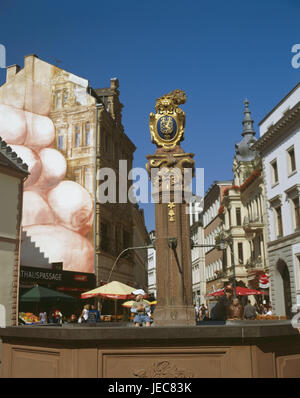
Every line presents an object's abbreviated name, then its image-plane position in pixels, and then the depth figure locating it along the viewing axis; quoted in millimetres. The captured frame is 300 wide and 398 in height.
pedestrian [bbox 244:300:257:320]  13891
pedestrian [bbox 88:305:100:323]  14711
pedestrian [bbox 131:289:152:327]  11637
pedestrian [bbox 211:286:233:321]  11414
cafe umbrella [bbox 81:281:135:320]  19469
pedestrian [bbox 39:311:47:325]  21261
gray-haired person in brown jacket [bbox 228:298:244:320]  11913
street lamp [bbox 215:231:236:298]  53569
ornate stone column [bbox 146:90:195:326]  9633
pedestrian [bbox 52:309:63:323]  24027
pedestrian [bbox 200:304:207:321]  28620
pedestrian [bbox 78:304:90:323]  17188
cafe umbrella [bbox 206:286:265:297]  27875
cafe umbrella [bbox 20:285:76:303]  22094
